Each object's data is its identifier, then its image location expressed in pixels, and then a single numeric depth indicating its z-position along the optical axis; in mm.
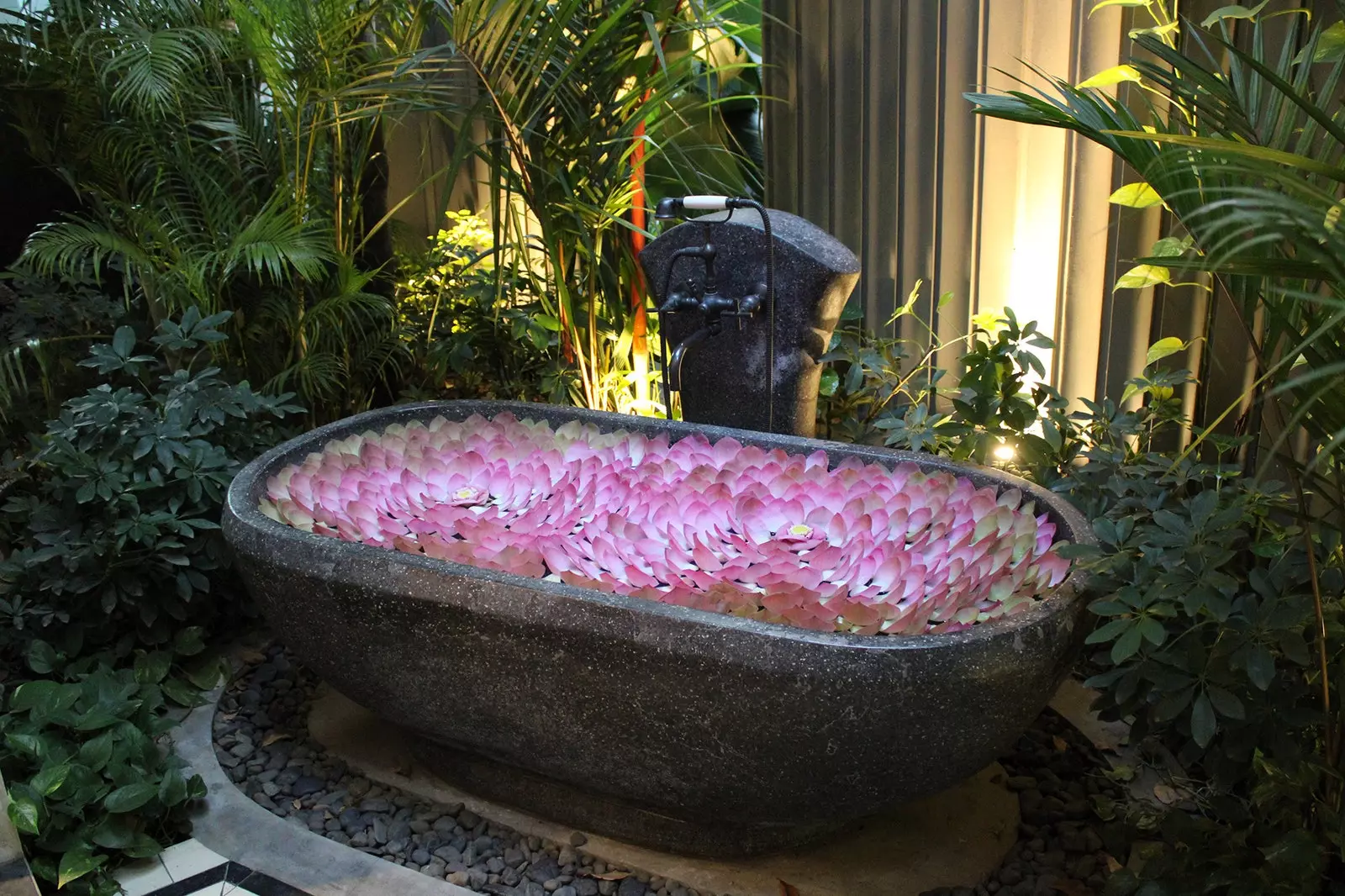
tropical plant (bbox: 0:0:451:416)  2727
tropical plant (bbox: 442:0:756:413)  2641
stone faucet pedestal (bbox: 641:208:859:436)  2459
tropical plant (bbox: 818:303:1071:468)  2252
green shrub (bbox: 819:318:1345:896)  1361
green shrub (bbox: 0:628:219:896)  1787
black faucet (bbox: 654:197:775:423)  2355
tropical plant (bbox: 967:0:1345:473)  911
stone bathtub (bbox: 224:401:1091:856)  1430
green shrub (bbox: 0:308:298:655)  2346
